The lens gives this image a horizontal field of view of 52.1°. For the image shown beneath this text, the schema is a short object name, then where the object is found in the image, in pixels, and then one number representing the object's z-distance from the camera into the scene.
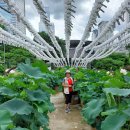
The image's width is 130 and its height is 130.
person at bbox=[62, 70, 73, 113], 3.51
